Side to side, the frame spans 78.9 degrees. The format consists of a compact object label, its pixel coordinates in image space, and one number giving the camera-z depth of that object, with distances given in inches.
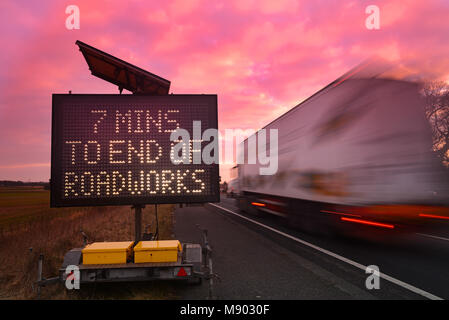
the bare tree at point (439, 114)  225.9
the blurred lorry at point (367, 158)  223.5
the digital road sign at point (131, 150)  183.6
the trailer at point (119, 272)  161.6
